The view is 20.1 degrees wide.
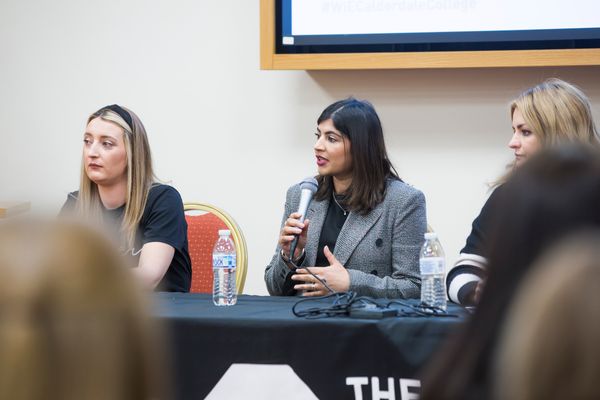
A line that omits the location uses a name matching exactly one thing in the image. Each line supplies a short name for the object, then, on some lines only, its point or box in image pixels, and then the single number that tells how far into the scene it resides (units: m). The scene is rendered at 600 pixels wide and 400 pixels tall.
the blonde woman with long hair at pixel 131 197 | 5.63
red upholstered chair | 6.30
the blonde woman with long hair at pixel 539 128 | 5.11
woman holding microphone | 5.54
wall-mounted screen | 7.15
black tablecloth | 4.07
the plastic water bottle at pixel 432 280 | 4.79
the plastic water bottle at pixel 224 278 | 4.80
